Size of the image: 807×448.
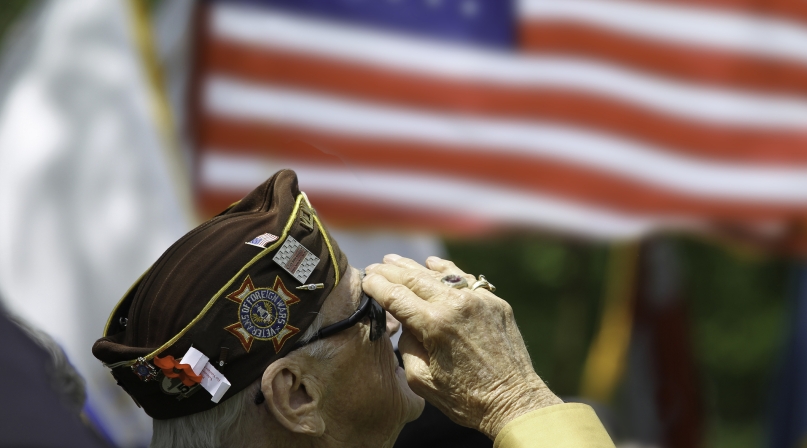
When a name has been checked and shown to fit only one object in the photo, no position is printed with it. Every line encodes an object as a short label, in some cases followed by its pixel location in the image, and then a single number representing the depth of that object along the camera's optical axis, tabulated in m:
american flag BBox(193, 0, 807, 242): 11.78
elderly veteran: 4.13
